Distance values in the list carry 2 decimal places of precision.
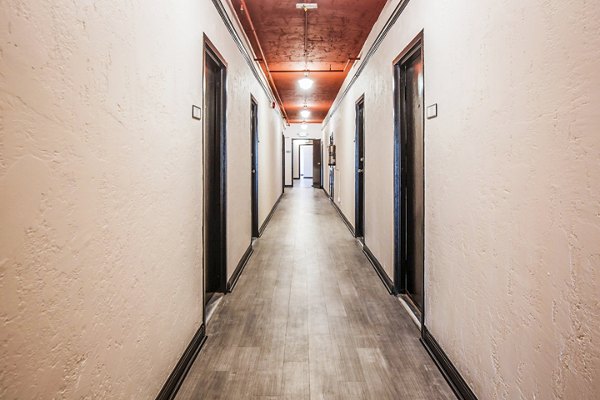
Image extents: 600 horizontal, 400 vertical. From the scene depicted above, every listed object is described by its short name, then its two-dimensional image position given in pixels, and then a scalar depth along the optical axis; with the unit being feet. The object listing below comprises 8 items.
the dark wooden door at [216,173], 11.71
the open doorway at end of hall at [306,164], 55.67
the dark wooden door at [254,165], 20.16
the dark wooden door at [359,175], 19.83
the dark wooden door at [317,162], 55.47
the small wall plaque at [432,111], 8.22
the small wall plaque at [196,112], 8.46
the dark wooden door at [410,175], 10.87
